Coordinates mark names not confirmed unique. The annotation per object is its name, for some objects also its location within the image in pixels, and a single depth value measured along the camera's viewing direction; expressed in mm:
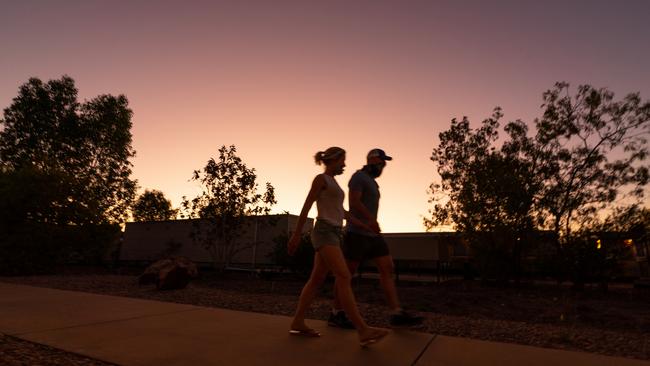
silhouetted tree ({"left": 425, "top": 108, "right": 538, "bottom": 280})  11539
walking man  3664
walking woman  3150
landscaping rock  7582
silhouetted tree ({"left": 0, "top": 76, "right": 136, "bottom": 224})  20719
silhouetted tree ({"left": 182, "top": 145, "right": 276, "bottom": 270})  14406
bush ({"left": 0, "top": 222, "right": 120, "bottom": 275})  11547
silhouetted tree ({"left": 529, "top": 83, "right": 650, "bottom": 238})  11094
